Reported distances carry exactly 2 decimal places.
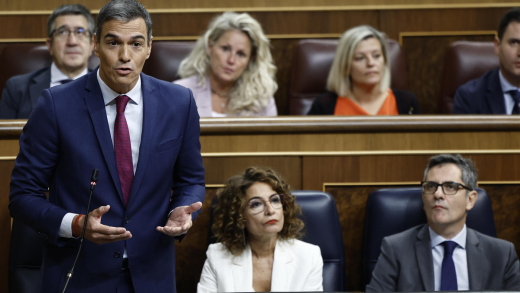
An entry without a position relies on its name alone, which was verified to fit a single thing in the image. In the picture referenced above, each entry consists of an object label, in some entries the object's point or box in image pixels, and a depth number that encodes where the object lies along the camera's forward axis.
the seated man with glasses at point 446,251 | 10.73
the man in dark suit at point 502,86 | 11.35
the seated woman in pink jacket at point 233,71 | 11.46
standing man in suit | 10.00
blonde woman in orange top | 11.50
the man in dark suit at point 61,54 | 11.34
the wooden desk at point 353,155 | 10.84
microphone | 9.86
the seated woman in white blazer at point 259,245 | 10.67
